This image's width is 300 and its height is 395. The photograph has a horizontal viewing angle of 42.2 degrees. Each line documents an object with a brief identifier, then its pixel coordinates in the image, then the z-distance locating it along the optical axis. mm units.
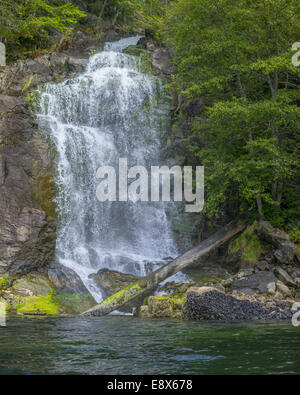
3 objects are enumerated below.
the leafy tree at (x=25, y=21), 19953
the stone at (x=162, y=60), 22344
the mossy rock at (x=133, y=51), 24531
